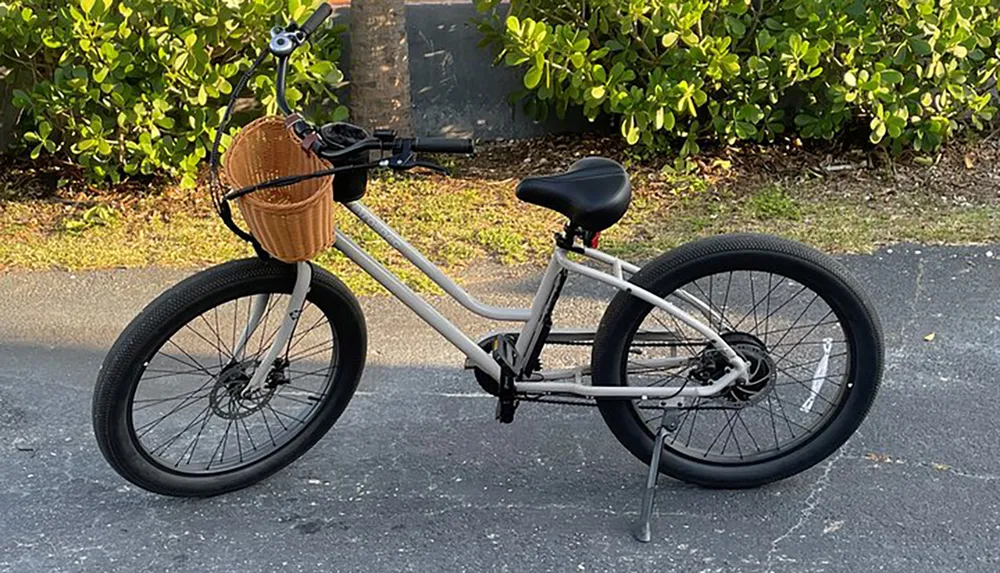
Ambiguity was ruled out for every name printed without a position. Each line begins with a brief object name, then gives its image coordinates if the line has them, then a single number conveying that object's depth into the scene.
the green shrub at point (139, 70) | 5.05
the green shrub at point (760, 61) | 5.24
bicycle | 2.86
